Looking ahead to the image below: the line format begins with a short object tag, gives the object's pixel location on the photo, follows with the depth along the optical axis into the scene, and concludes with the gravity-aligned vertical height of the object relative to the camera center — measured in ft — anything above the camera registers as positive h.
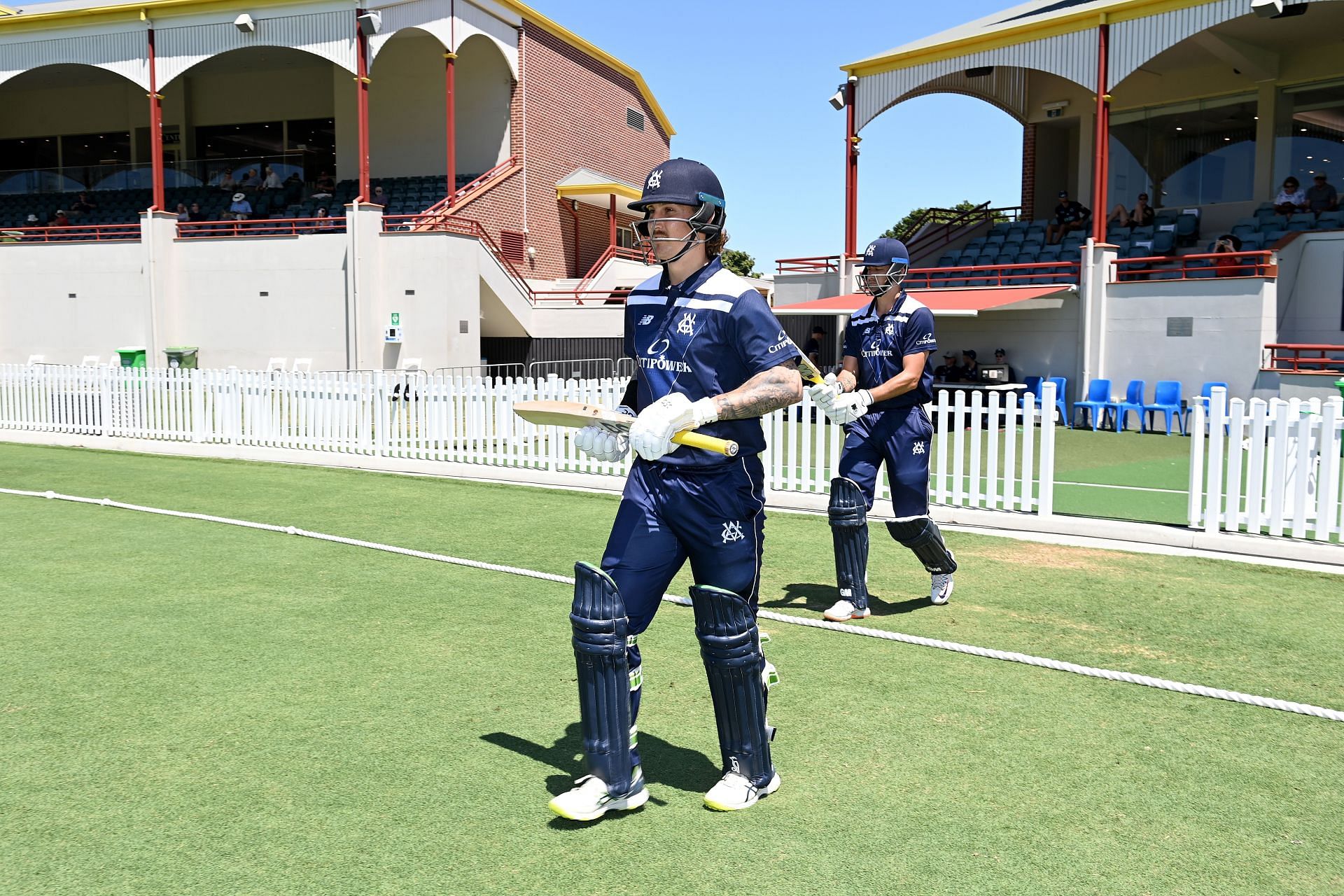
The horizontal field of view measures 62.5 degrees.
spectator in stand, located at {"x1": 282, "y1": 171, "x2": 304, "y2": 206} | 97.55 +15.54
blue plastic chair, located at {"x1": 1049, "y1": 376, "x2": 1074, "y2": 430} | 71.31 -2.03
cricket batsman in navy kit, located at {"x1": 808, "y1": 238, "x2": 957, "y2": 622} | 20.43 -1.15
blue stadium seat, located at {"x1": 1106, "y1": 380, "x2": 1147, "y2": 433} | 65.92 -2.40
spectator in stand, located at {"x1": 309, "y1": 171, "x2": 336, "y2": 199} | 96.25 +15.66
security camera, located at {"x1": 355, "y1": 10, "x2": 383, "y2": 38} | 80.59 +24.90
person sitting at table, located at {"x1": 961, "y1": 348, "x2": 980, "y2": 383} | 75.56 -0.23
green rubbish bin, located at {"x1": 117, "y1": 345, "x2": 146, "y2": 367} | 80.84 +0.61
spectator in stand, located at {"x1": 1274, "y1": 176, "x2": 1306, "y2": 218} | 76.89 +11.68
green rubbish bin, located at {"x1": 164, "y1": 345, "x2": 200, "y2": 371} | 83.51 +0.63
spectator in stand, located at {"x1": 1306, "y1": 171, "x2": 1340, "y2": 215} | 75.10 +11.34
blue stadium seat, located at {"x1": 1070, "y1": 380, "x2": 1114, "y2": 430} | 67.21 -2.32
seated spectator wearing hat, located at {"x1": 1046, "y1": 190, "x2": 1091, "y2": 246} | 86.28 +11.36
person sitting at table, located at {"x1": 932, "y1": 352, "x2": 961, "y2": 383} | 76.02 -0.52
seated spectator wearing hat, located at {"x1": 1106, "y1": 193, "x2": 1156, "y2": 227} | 84.53 +11.45
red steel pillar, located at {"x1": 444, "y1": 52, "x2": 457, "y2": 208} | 87.56 +19.94
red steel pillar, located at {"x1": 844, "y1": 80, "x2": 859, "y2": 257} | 86.89 +14.45
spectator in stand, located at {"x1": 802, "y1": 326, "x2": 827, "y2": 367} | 85.35 +1.51
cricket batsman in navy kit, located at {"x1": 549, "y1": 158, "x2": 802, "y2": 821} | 11.80 -1.63
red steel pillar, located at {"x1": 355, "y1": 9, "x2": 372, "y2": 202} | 81.51 +19.51
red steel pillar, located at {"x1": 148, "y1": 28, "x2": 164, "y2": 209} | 86.94 +17.49
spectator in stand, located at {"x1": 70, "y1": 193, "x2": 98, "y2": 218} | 100.63 +14.36
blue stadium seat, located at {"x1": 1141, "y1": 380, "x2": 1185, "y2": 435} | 65.26 -1.87
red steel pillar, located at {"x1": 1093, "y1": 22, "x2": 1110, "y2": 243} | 73.15 +14.26
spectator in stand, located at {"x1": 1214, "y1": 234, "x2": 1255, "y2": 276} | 65.98 +6.71
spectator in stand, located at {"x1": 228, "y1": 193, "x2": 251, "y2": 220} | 92.43 +13.00
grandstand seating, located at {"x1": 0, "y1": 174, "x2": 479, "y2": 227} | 95.86 +14.75
